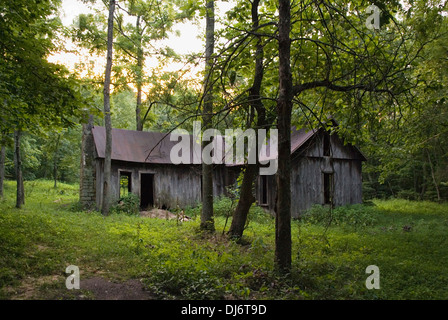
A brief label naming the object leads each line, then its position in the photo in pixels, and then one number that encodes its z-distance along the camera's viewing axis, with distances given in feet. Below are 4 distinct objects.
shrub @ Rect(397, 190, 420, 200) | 84.41
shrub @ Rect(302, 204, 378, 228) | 47.44
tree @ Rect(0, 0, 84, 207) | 24.90
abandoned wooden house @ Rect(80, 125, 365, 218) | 58.34
